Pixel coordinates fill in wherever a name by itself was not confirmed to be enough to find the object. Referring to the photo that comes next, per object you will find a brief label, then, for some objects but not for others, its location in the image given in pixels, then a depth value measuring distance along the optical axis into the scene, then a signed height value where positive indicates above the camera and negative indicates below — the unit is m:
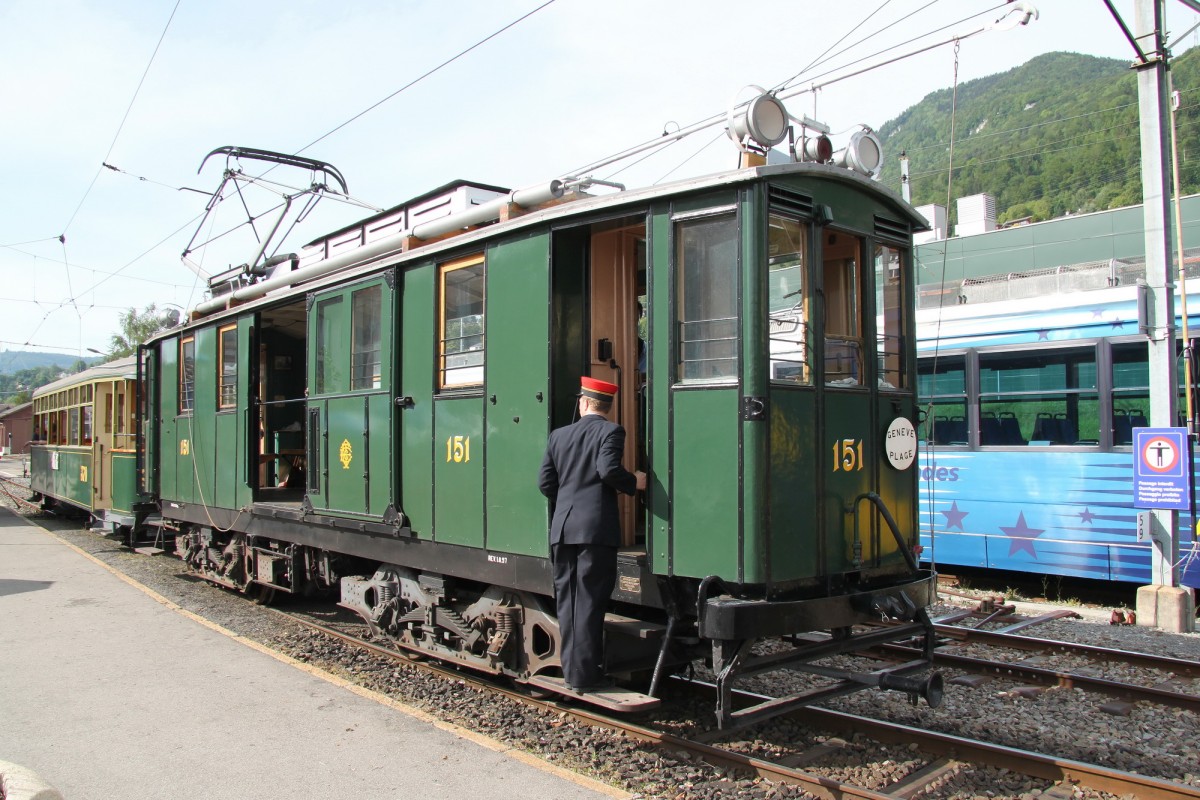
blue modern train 9.58 -0.17
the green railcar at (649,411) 4.77 +0.09
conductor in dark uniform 5.02 -0.60
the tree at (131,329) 72.69 +8.56
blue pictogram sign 8.35 -0.51
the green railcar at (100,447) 14.52 -0.28
